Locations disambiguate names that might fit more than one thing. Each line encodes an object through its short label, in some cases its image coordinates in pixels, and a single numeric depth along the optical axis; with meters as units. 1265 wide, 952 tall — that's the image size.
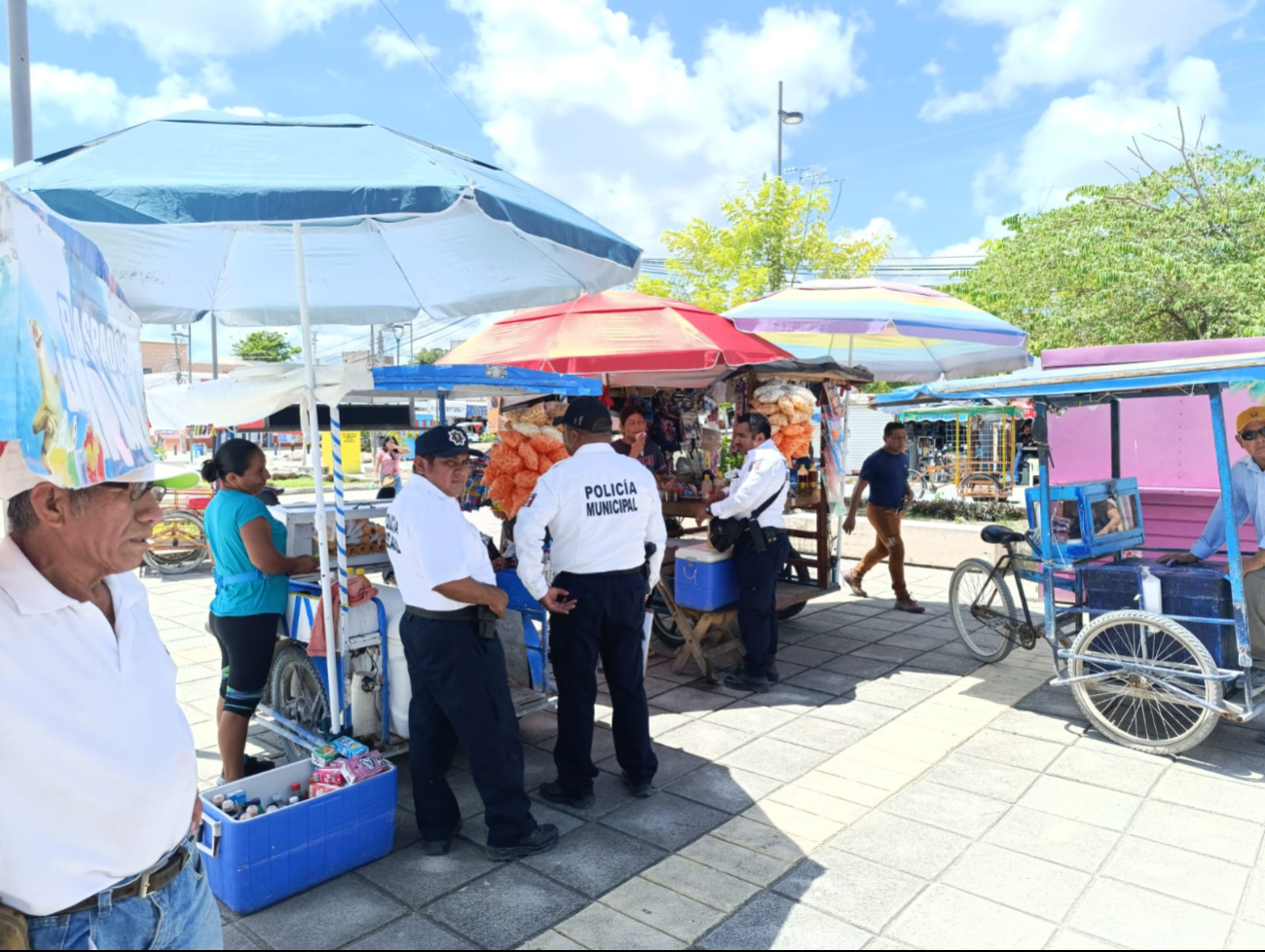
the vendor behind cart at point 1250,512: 4.50
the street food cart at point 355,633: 3.89
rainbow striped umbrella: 6.30
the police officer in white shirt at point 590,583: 3.88
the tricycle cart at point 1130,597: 4.30
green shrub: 12.40
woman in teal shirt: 3.84
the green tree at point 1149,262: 12.09
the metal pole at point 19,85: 4.46
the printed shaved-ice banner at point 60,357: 1.15
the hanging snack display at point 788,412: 6.95
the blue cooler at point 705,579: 5.82
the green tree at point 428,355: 58.08
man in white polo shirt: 1.52
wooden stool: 5.87
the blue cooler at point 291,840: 3.00
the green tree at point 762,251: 15.14
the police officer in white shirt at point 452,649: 3.30
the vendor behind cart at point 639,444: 6.67
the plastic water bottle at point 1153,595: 4.63
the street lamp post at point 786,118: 17.52
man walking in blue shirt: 7.82
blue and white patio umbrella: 2.72
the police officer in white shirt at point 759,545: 5.41
